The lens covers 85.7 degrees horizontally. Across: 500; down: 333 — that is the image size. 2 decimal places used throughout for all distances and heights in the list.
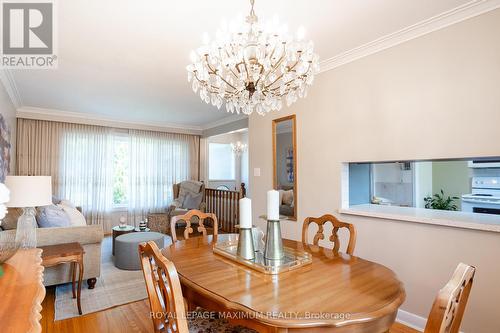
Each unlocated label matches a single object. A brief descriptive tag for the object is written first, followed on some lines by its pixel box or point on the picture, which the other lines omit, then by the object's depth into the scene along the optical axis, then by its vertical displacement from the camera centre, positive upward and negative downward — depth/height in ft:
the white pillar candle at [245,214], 5.14 -0.85
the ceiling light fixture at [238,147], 25.22 +2.13
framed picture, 10.28 +0.97
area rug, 8.20 -4.20
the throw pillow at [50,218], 9.02 -1.59
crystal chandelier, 5.41 +2.24
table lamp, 6.55 -0.70
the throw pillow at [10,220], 8.68 -1.58
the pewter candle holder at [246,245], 5.11 -1.45
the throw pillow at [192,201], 18.94 -2.19
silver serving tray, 4.55 -1.69
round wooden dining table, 3.21 -1.74
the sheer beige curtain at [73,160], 16.05 +0.73
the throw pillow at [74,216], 10.33 -1.84
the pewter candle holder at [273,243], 4.99 -1.37
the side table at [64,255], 7.53 -2.41
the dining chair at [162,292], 2.98 -1.52
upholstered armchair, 18.89 -1.93
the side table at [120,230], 13.64 -3.06
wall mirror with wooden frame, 10.64 +0.24
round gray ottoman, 11.33 -3.41
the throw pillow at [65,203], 13.14 -1.57
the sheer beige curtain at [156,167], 19.57 +0.25
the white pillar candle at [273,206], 4.92 -0.67
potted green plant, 9.51 -1.22
